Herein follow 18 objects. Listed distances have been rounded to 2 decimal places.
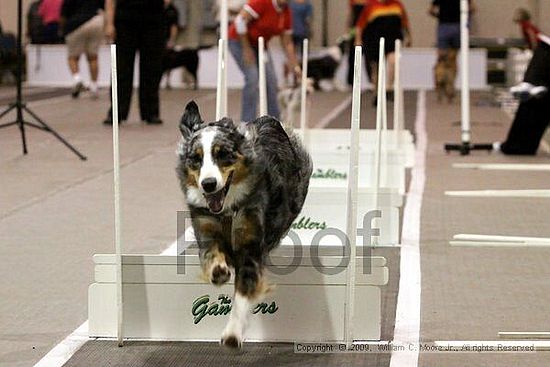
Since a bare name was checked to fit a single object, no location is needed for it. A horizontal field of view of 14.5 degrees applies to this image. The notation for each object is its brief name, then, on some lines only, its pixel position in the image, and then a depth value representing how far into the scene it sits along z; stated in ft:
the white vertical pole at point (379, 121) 37.11
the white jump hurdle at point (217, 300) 28.23
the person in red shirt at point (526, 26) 101.26
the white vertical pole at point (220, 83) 38.86
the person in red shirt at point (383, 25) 98.46
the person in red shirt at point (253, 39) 67.39
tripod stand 62.20
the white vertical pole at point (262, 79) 46.45
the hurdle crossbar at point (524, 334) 28.58
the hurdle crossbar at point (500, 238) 41.68
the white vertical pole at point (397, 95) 54.93
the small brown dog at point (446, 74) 107.34
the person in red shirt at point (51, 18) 130.62
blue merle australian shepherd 25.33
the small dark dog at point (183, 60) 121.24
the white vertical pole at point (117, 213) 27.82
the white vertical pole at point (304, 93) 49.80
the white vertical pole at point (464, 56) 66.00
